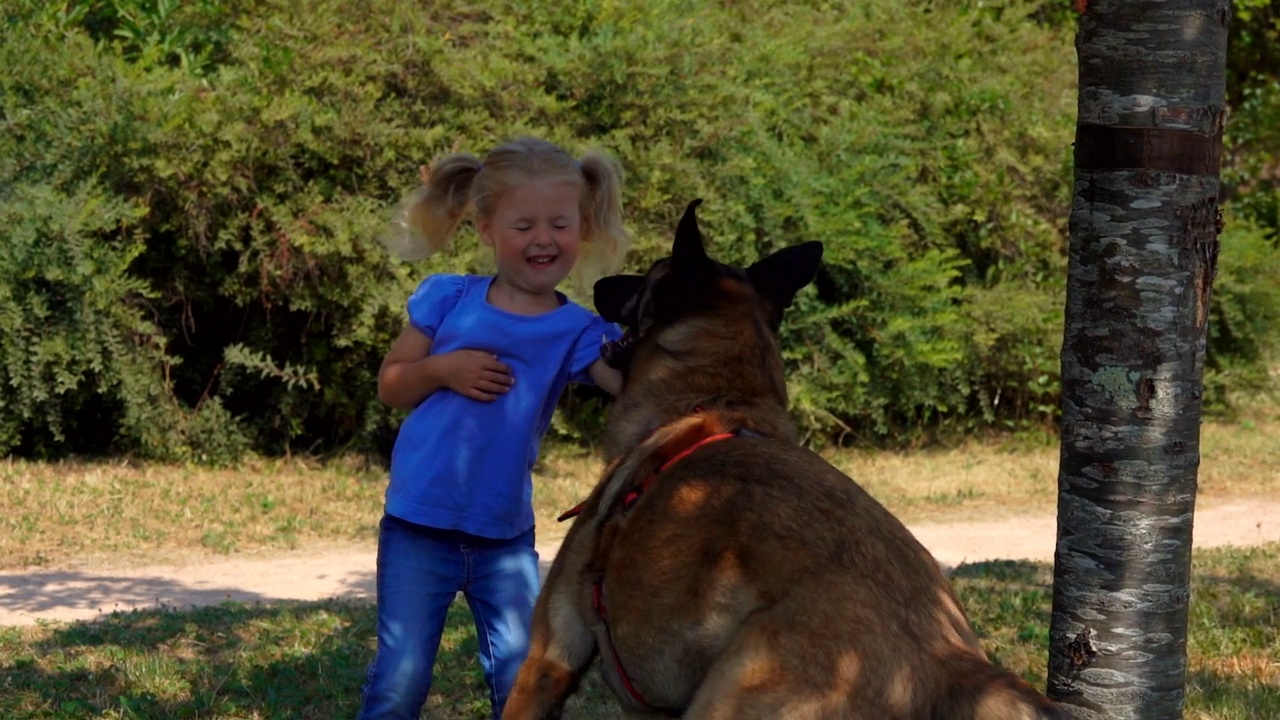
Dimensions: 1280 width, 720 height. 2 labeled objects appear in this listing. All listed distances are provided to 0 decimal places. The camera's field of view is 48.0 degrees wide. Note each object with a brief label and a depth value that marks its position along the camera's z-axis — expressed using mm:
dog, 2770
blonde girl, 4059
